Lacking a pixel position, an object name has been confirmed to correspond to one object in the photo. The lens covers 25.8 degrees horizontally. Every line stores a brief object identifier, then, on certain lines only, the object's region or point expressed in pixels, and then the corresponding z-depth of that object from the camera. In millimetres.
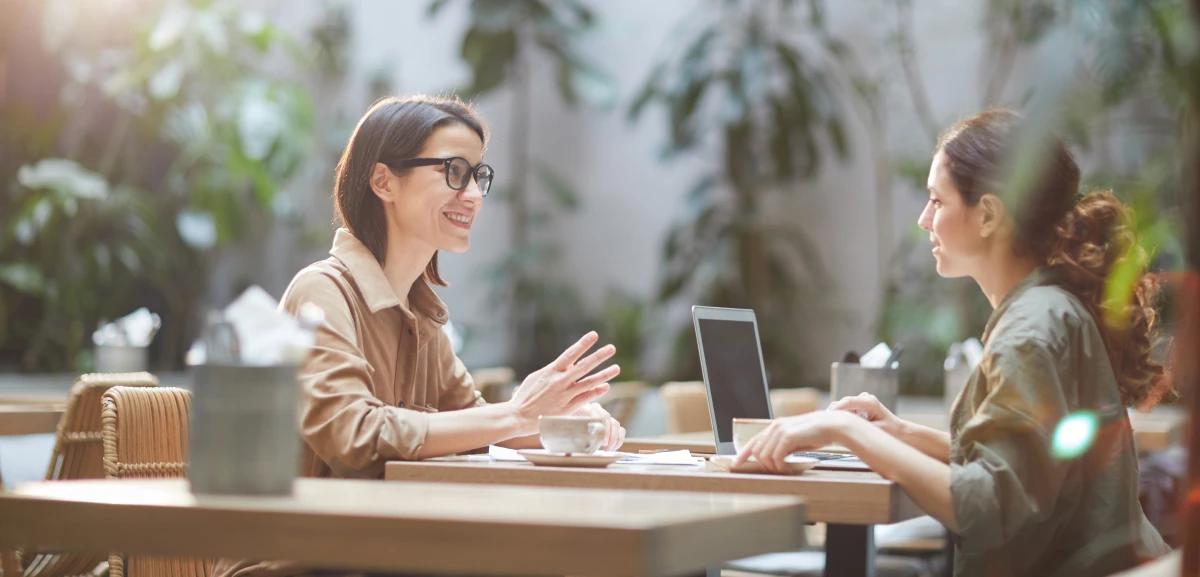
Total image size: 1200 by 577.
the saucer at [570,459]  3204
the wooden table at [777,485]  3025
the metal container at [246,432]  2730
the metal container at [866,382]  3818
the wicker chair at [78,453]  3709
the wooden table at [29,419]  4004
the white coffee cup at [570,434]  3209
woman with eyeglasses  3275
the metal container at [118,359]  4770
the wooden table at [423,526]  2549
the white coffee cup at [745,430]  3220
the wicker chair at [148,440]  3308
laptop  3449
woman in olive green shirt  3076
